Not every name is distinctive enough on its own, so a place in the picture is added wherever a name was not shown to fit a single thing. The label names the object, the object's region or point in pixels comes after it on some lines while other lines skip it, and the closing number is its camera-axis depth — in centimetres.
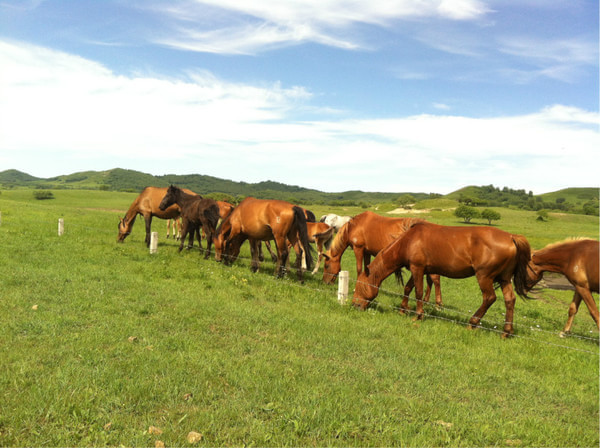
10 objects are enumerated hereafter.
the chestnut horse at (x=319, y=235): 1835
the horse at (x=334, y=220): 2520
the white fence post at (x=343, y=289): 1065
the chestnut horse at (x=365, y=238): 1261
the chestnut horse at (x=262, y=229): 1328
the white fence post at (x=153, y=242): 1555
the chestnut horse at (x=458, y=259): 917
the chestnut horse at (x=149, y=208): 1889
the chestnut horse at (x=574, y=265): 996
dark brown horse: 1694
